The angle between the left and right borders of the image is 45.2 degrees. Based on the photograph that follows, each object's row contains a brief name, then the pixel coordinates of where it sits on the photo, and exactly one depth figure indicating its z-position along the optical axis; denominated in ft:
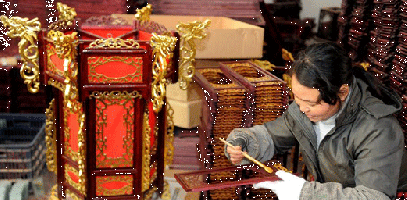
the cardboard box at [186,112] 12.85
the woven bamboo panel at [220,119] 10.25
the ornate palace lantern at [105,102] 8.54
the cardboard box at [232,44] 12.41
